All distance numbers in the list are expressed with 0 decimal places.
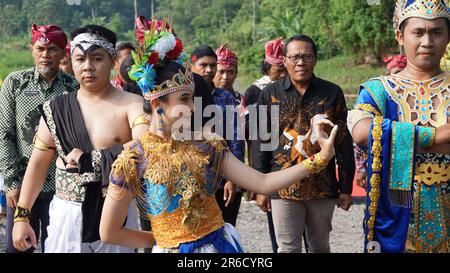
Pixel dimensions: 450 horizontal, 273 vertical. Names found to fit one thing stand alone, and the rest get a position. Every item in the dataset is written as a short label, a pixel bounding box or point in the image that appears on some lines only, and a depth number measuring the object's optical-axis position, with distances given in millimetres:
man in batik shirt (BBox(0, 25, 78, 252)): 5539
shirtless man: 4426
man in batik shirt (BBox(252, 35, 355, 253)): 5488
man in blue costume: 3797
